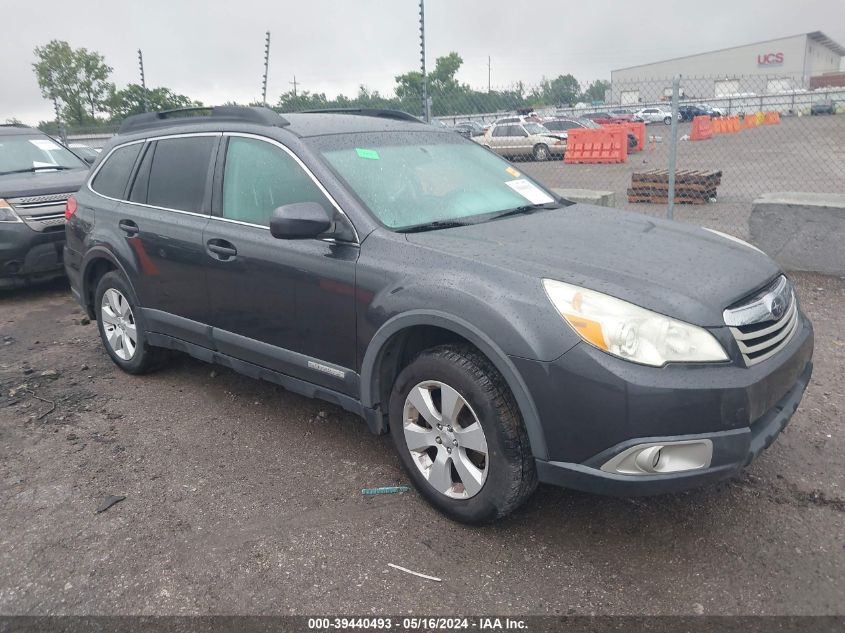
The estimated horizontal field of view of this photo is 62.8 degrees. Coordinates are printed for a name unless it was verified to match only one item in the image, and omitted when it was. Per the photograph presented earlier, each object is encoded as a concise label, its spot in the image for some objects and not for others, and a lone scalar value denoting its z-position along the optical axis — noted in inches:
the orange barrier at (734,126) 1409.2
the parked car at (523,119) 986.1
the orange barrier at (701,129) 1222.3
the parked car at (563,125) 1026.7
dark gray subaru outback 99.0
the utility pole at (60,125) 597.1
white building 3112.7
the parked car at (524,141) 940.0
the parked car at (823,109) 1245.1
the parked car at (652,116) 1677.3
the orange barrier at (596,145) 870.4
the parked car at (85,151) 575.0
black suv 279.9
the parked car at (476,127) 781.9
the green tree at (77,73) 1489.9
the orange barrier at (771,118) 1534.2
